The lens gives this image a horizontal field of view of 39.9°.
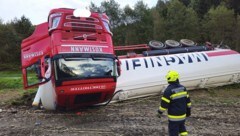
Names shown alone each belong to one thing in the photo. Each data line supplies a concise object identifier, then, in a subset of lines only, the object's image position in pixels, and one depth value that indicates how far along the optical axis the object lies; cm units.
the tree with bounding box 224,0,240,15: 3879
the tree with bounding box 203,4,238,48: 3291
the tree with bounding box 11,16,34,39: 4191
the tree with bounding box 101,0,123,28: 4950
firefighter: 638
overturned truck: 923
